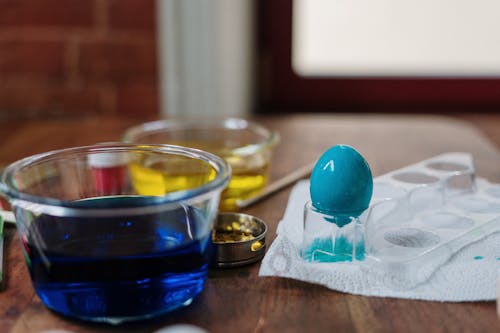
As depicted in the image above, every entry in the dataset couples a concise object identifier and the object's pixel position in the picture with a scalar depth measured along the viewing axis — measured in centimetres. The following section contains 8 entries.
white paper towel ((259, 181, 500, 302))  59
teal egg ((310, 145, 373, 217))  62
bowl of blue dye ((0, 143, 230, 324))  52
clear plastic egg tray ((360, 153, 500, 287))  62
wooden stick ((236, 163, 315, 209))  81
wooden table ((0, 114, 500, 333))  54
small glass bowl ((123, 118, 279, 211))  82
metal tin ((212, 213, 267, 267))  64
